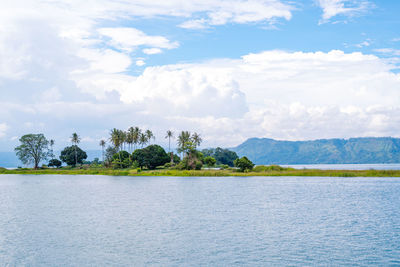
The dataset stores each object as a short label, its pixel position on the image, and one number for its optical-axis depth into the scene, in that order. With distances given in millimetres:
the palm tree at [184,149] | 178150
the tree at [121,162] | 188462
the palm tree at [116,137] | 194375
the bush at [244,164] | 150375
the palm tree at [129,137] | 198625
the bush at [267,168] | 149212
